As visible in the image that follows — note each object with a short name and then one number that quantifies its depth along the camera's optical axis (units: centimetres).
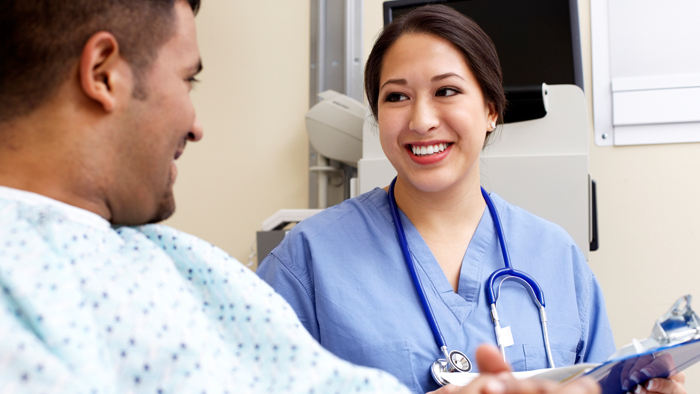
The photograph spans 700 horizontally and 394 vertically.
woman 84
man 38
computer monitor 134
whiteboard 152
